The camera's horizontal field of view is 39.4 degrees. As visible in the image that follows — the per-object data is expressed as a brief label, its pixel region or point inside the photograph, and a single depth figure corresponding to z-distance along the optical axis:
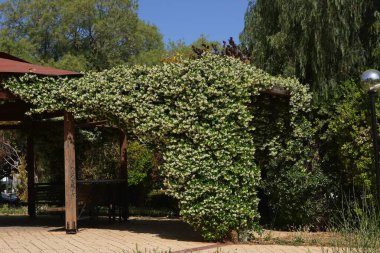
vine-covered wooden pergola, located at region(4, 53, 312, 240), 9.06
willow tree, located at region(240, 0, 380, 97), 11.95
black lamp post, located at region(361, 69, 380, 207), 7.34
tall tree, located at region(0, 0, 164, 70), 37.22
